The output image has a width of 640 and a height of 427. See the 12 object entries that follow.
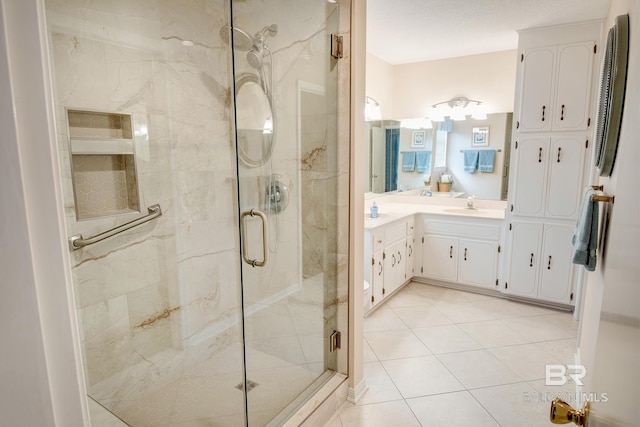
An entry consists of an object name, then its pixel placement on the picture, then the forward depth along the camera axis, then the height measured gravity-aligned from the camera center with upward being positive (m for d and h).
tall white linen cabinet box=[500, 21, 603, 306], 3.06 +0.11
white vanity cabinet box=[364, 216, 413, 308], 3.17 -0.87
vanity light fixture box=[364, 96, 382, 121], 3.85 +0.60
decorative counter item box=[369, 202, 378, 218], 3.63 -0.46
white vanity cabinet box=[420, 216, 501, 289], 3.64 -0.88
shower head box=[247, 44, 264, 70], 2.00 +0.60
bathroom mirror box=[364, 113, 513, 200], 3.90 +0.09
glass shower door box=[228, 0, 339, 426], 1.95 -0.17
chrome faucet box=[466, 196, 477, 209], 4.09 -0.42
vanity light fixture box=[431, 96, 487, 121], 3.96 +0.62
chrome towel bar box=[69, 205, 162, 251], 1.77 -0.34
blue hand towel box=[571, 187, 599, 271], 1.72 -0.34
